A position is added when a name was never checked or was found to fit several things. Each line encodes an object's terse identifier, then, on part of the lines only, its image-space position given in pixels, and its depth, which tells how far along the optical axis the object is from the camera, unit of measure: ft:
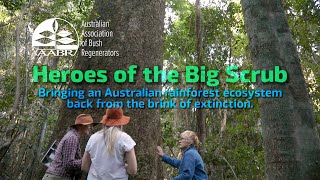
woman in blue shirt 9.21
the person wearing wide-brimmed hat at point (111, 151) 6.75
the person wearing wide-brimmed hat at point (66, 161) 7.41
